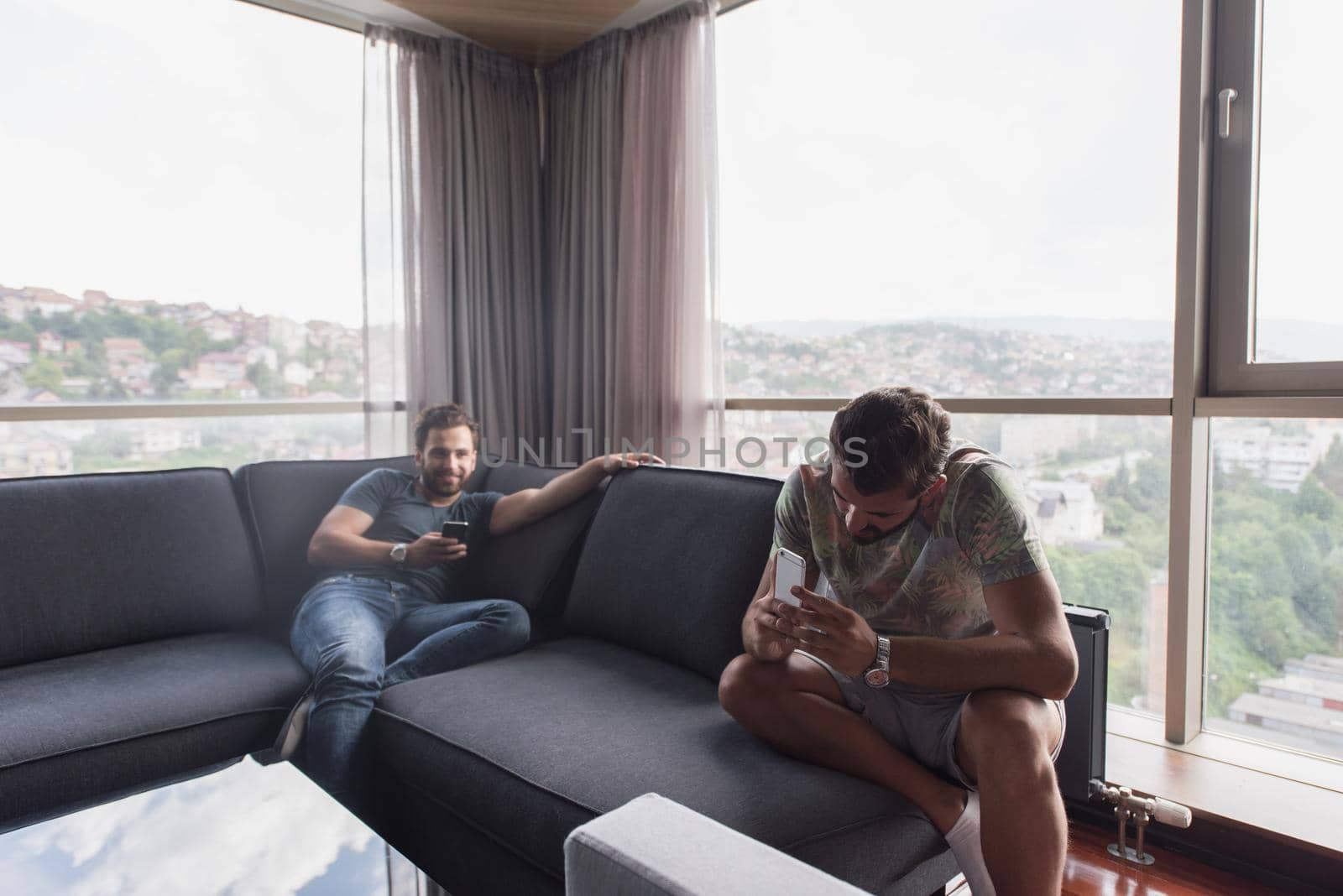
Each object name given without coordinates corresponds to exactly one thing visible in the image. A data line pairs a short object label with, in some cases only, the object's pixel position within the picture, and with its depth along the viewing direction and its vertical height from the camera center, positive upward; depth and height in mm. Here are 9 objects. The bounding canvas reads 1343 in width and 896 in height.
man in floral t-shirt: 1310 -401
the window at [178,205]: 2824 +671
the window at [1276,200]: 2057 +459
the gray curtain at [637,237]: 3188 +612
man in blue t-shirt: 1879 -474
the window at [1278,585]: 2104 -467
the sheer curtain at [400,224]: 3363 +660
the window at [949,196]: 2385 +614
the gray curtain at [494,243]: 3537 +633
